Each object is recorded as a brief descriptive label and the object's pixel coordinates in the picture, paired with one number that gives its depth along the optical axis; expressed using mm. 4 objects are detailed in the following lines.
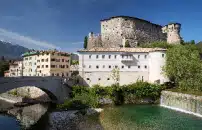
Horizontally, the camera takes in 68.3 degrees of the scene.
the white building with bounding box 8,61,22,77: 54272
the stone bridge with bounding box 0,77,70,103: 21423
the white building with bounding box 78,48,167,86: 33462
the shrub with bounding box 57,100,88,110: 26994
